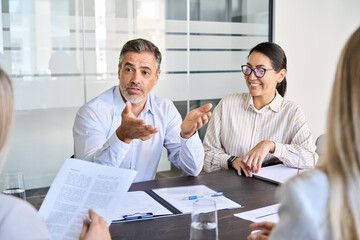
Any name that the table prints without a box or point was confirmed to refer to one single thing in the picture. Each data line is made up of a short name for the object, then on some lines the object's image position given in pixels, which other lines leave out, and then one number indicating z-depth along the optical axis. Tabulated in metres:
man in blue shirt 2.39
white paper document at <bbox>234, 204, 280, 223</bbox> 1.66
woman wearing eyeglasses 2.81
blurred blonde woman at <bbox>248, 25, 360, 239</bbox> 0.84
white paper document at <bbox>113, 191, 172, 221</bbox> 1.68
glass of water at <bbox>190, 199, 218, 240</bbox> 1.28
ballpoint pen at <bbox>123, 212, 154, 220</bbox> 1.63
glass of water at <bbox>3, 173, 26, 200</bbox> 1.56
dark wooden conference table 1.51
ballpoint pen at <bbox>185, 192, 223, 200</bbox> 1.89
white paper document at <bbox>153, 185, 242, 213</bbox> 1.80
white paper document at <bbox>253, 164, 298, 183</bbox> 2.24
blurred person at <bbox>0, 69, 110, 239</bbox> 1.02
